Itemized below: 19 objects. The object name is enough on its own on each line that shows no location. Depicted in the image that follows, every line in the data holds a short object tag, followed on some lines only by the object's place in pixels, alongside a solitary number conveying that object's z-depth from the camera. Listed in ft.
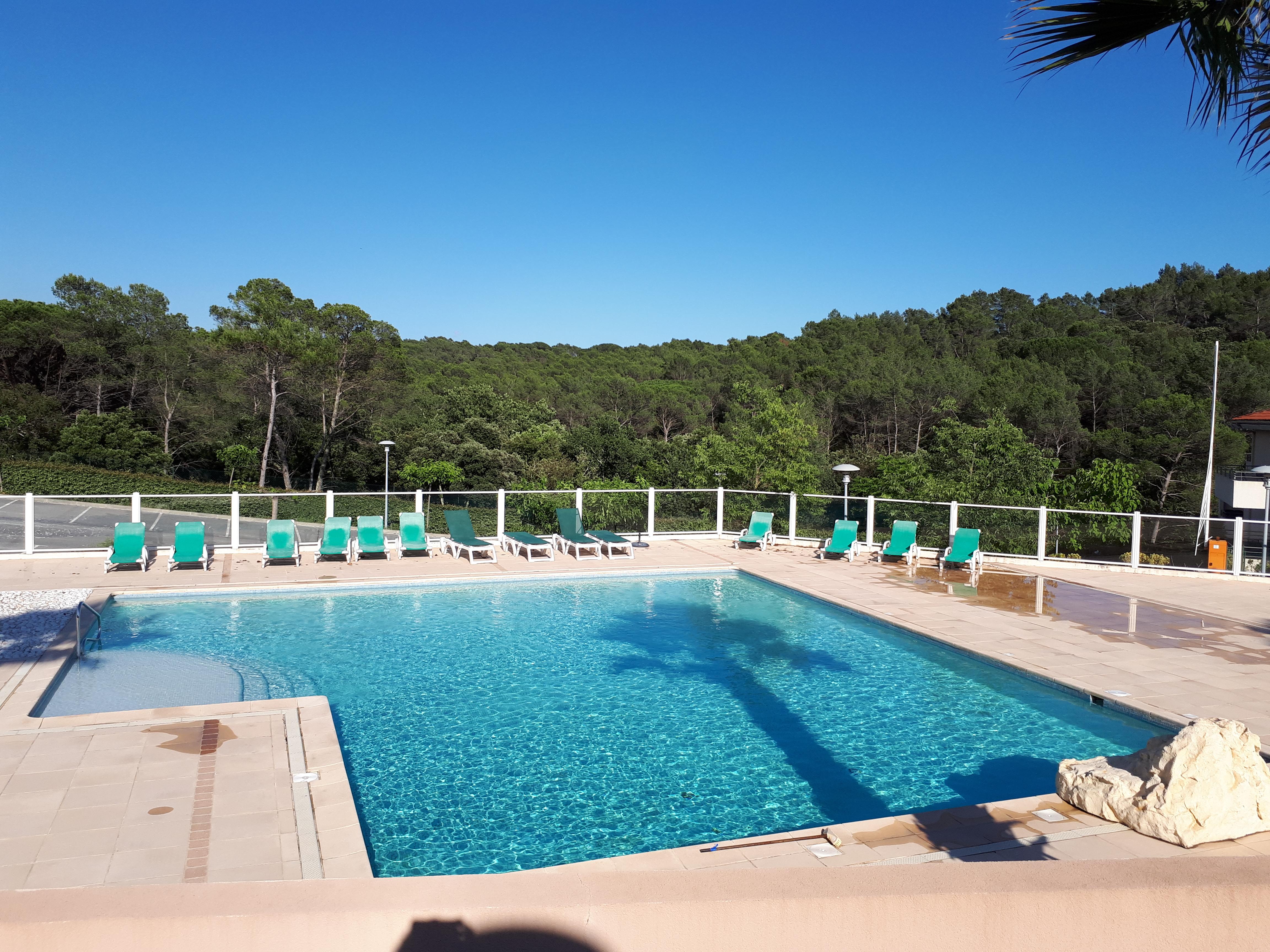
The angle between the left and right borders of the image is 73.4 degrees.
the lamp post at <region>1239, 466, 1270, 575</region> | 40.75
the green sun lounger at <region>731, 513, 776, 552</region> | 48.55
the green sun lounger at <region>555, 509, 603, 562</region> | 44.78
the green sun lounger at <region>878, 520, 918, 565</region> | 43.11
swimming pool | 16.40
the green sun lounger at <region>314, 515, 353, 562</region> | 41.32
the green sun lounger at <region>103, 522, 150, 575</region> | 37.76
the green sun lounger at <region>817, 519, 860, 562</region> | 44.52
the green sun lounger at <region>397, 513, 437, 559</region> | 43.11
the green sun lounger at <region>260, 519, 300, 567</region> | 40.01
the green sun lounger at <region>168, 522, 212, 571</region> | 38.24
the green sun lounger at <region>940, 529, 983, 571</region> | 40.45
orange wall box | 45.14
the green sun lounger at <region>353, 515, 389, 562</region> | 42.09
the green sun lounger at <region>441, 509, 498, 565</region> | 43.70
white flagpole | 73.82
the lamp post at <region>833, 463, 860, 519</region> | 46.88
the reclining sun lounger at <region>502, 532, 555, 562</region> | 43.91
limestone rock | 13.39
